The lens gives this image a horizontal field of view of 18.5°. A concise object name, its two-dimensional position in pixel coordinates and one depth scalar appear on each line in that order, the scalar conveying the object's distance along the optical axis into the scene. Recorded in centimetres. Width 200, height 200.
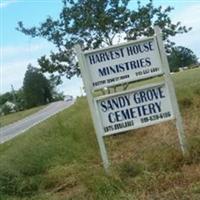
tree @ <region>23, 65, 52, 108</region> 10094
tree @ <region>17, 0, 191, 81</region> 1736
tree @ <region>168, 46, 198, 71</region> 7212
